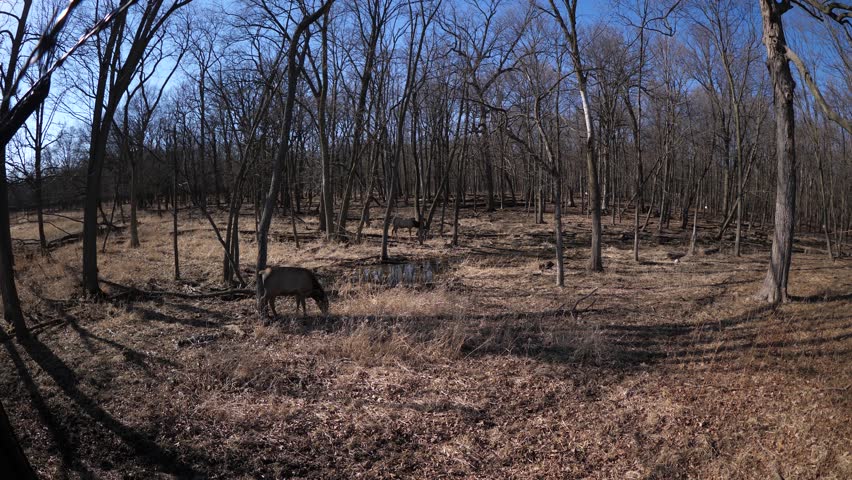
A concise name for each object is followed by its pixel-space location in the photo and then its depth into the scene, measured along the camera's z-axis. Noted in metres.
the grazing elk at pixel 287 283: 8.17
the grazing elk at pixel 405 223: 23.08
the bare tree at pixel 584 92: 12.00
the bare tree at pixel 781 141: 9.12
